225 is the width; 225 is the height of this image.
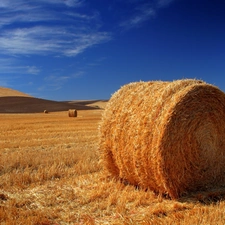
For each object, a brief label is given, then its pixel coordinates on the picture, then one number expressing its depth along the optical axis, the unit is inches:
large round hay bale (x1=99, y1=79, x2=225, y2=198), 197.6
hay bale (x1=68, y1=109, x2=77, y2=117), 1117.7
